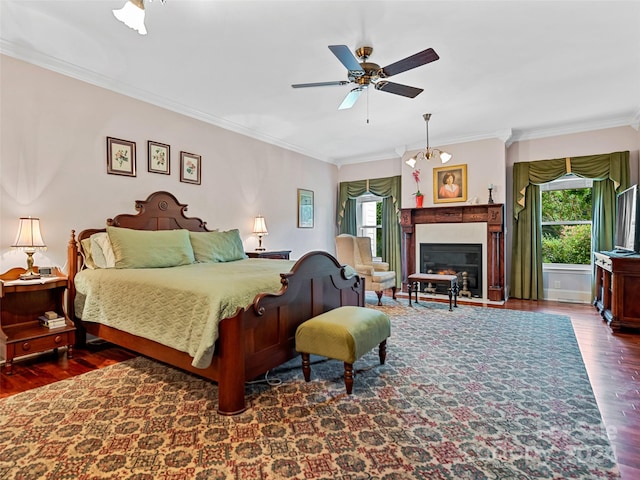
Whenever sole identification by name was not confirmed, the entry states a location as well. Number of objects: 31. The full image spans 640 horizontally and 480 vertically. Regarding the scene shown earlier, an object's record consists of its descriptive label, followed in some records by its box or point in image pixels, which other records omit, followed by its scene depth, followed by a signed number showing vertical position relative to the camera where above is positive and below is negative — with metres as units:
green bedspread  2.12 -0.46
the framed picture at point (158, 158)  4.08 +0.92
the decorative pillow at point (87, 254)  3.29 -0.20
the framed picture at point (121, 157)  3.71 +0.85
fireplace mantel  5.44 +0.14
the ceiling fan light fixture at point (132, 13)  1.61 +1.04
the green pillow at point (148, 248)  3.25 -0.15
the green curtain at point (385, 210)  6.70 +0.49
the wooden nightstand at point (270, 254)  5.07 -0.31
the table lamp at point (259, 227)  5.28 +0.10
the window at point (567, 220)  5.40 +0.22
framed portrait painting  5.83 +0.86
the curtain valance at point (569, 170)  4.86 +0.96
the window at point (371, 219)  7.18 +0.31
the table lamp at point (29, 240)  2.86 -0.05
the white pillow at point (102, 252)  3.24 -0.17
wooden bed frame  2.09 -0.65
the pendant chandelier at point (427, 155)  4.58 +1.09
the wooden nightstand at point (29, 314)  2.77 -0.74
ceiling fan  2.48 +1.31
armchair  5.24 -0.40
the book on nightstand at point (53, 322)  3.02 -0.78
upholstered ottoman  2.32 -0.72
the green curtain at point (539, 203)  4.93 +0.47
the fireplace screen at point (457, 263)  5.70 -0.50
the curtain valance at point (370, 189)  6.64 +0.90
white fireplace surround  5.59 +0.00
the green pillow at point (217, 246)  3.98 -0.15
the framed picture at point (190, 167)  4.46 +0.88
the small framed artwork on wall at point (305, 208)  6.39 +0.48
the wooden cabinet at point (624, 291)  3.70 -0.62
